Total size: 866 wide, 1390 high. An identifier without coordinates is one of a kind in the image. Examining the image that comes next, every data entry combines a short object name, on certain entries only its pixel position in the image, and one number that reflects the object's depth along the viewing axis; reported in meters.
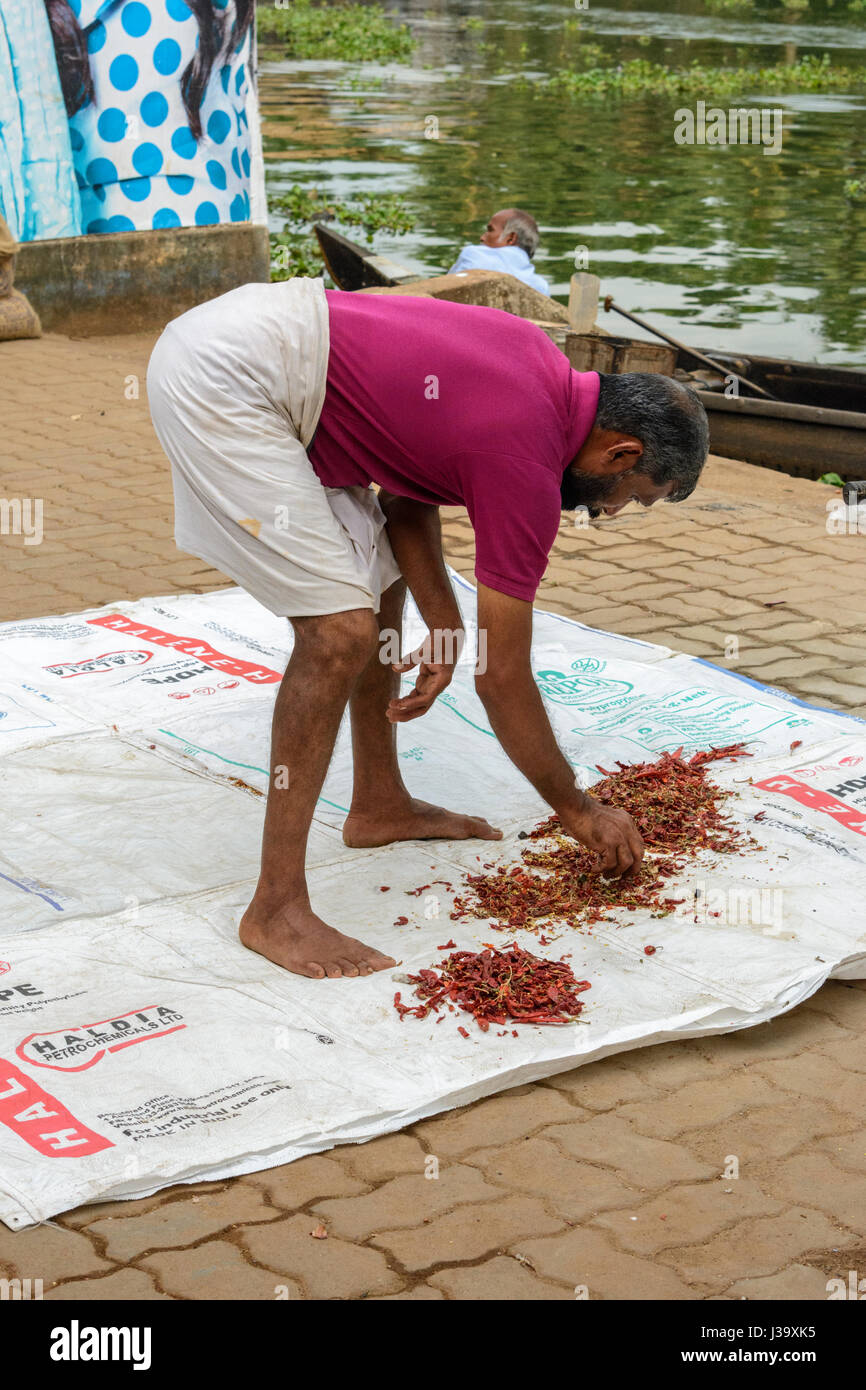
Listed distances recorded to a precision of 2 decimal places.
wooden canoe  7.79
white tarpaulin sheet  2.58
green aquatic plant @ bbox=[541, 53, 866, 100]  28.89
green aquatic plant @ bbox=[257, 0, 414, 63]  35.97
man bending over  2.77
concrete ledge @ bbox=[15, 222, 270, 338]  9.41
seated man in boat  9.34
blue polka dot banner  8.88
